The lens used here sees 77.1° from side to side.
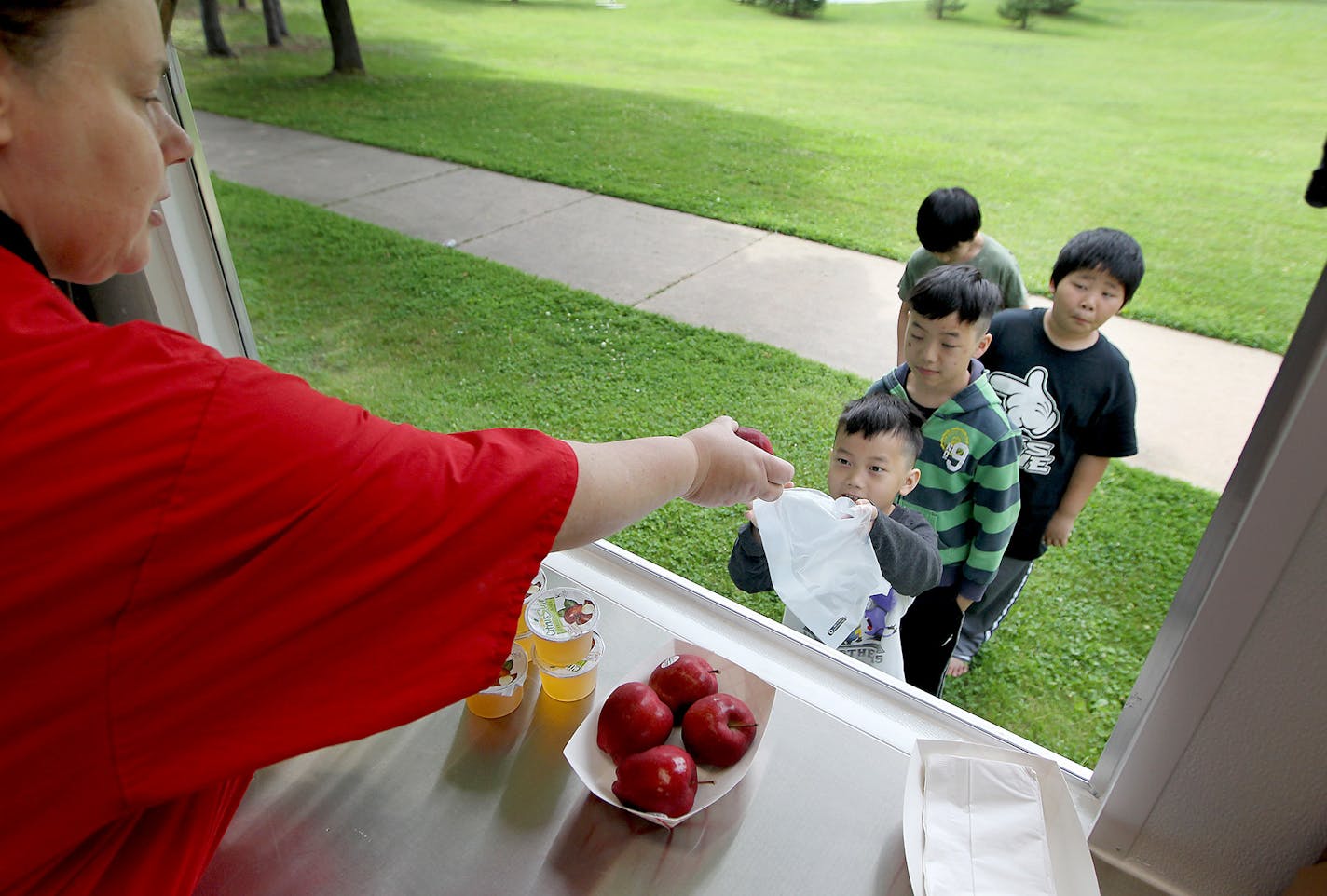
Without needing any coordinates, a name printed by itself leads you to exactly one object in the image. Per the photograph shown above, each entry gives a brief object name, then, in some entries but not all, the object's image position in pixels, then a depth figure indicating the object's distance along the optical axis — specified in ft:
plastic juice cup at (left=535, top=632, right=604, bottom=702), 3.48
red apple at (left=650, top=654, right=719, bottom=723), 3.36
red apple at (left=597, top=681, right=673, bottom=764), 3.14
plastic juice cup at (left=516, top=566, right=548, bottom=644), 3.71
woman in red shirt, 1.60
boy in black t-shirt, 5.20
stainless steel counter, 2.89
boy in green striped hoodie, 4.73
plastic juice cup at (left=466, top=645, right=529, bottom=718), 3.41
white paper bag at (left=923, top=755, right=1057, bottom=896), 2.84
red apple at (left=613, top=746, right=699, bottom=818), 2.90
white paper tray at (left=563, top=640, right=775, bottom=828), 3.06
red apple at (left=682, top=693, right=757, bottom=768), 3.13
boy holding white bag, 3.95
